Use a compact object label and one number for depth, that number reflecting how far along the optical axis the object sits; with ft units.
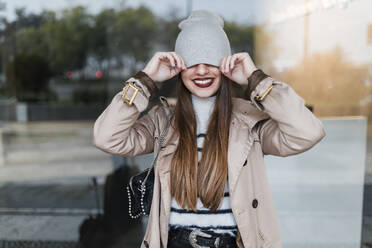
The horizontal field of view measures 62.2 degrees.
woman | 3.94
